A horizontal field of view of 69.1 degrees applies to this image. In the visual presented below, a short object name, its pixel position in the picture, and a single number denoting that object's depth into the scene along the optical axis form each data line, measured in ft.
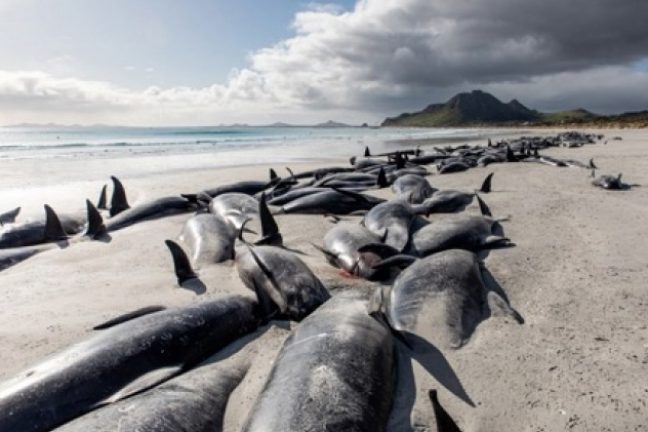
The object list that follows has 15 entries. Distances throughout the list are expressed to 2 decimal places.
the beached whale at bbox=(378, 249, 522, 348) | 11.55
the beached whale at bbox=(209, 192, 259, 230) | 23.73
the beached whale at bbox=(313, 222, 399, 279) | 15.61
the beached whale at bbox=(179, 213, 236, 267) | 18.17
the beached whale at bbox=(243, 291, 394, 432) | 7.31
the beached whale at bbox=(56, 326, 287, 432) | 7.82
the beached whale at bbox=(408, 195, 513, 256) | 17.30
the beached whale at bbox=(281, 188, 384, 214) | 26.14
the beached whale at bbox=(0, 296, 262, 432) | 8.43
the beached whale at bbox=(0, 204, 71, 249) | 23.21
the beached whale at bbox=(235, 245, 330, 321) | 13.06
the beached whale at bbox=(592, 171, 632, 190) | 30.05
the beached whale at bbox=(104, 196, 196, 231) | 25.63
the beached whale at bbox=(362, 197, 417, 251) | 18.02
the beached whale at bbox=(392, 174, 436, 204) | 27.50
